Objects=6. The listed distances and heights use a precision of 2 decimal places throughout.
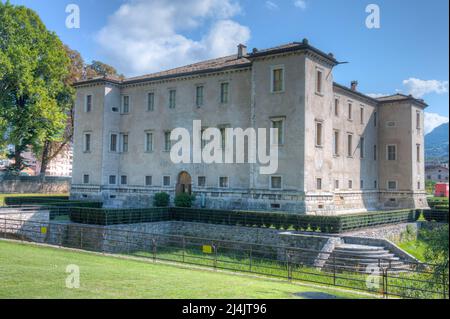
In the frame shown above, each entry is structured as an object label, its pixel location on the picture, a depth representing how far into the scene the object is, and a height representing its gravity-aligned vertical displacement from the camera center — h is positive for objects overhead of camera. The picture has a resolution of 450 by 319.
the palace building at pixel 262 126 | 27.57 +3.76
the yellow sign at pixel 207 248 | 13.87 -1.98
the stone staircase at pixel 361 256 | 19.62 -3.15
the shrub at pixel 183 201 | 30.16 -1.17
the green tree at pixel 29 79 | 38.44 +9.02
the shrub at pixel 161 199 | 32.03 -1.16
